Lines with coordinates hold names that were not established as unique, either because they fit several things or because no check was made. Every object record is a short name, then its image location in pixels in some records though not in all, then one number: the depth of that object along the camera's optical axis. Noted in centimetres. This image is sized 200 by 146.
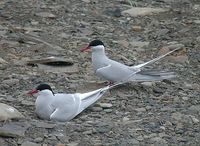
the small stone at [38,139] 1102
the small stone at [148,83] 1441
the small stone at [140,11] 1995
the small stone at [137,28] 1874
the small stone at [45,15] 1908
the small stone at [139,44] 1745
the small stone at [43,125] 1149
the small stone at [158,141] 1131
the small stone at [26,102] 1278
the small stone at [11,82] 1379
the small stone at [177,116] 1243
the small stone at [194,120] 1236
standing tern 1377
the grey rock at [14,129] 1105
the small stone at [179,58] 1631
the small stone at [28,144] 1084
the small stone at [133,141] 1125
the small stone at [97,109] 1283
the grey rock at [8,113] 1161
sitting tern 1196
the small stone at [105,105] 1298
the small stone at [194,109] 1295
